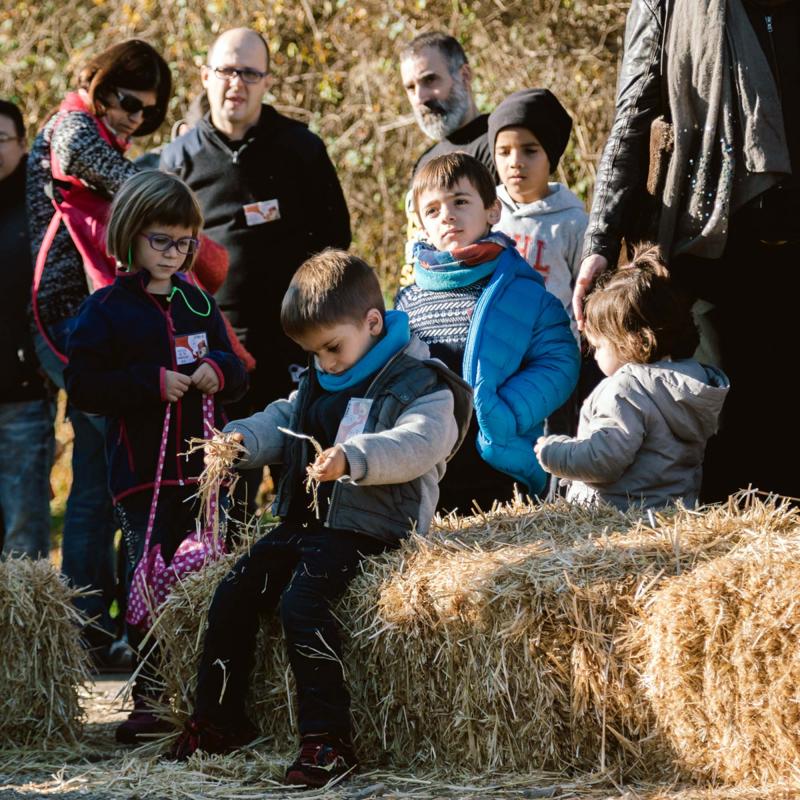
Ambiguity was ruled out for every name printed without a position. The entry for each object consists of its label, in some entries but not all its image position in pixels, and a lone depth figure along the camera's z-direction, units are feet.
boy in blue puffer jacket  36.14
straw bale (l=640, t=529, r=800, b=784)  23.82
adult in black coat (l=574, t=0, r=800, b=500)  32.04
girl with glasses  34.50
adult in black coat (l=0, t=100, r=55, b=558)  46.60
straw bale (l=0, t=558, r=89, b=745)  32.35
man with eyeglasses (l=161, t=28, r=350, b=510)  44.98
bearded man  45.70
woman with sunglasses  41.81
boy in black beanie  41.16
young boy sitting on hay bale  28.19
